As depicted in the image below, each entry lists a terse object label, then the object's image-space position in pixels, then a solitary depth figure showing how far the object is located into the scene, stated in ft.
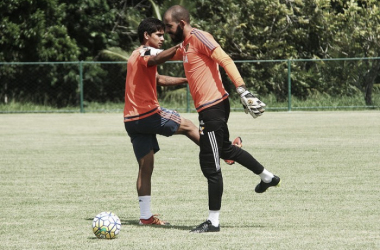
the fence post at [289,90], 190.29
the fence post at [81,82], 194.18
